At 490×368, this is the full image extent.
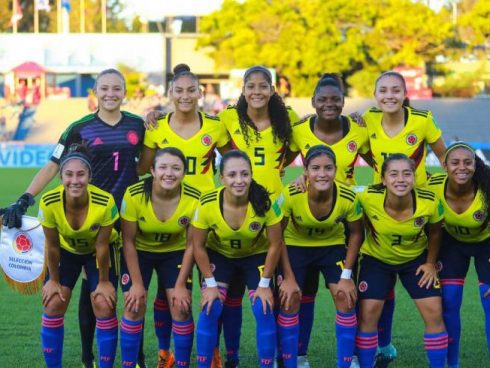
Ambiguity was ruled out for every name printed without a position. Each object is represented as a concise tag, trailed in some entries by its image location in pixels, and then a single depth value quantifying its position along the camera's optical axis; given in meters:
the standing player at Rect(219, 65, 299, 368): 5.96
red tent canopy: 39.84
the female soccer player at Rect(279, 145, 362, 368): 5.56
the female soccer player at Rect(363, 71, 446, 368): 5.98
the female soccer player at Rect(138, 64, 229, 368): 6.00
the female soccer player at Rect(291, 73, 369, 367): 6.02
